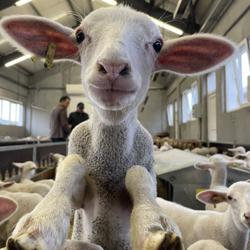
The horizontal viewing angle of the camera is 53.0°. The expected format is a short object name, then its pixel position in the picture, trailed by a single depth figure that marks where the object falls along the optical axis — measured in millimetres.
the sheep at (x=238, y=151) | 3078
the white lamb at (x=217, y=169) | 1796
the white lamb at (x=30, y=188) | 1923
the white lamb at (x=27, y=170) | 2522
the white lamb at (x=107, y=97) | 516
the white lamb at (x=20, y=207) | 1394
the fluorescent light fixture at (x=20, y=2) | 4375
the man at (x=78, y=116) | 3843
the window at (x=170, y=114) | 10804
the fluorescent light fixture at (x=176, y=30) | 4565
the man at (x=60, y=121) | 3565
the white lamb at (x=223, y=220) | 1153
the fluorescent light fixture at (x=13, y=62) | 7768
